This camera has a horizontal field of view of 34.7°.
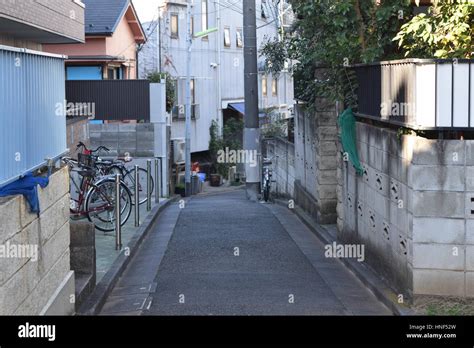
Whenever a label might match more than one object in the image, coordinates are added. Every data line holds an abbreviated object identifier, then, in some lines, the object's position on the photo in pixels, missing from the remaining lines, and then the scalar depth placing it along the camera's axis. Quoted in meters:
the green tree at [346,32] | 11.12
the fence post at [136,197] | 14.40
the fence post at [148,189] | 17.50
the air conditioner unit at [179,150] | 31.73
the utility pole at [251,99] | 23.14
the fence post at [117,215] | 11.63
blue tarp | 6.00
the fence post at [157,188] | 19.17
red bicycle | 12.74
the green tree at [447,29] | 8.94
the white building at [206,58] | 35.19
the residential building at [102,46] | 25.23
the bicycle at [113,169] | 15.30
